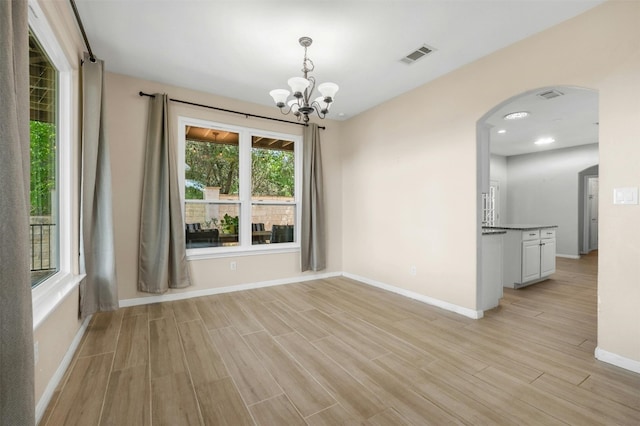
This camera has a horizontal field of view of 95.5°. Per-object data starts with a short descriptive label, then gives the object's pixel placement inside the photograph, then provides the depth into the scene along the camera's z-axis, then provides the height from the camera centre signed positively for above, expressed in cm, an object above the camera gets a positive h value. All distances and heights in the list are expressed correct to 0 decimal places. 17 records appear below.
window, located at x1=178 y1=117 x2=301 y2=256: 410 +35
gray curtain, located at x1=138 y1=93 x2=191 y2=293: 362 -1
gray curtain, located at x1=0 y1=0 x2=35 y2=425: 106 -20
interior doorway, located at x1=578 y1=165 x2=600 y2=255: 720 +0
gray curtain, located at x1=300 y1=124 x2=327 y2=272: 483 +9
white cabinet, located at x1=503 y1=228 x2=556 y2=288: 447 -76
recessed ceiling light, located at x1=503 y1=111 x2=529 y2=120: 472 +156
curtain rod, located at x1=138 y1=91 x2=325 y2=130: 369 +146
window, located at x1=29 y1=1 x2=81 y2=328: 201 +35
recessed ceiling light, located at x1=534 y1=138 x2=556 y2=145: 647 +156
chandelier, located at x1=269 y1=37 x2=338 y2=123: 257 +108
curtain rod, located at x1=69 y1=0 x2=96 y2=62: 235 +164
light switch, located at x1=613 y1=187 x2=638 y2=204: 214 +10
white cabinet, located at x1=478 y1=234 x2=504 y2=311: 344 -75
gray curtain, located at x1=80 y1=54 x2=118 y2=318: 280 +4
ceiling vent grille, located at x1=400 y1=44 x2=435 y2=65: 295 +164
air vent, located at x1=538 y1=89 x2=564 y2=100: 383 +155
